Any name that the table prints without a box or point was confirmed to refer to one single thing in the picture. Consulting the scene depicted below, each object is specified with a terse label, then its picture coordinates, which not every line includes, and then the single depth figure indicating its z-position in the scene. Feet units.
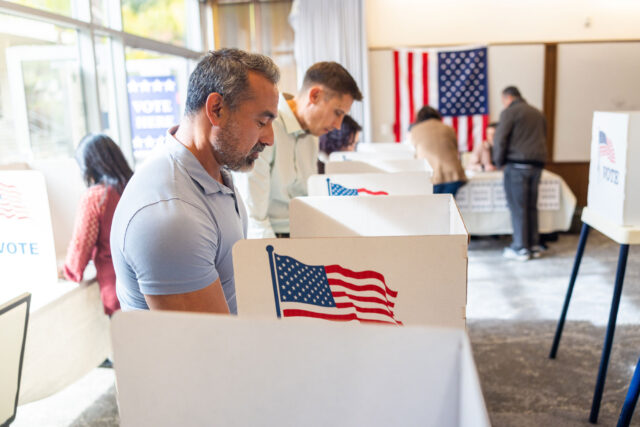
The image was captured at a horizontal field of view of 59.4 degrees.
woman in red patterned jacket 7.43
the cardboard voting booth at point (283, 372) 1.77
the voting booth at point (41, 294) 6.34
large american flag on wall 19.34
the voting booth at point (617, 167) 6.53
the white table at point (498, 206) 15.44
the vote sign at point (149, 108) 13.89
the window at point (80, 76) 9.48
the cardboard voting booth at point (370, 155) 10.88
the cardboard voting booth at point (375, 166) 8.76
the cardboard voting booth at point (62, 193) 8.70
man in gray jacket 14.35
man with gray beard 3.16
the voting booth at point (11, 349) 4.38
